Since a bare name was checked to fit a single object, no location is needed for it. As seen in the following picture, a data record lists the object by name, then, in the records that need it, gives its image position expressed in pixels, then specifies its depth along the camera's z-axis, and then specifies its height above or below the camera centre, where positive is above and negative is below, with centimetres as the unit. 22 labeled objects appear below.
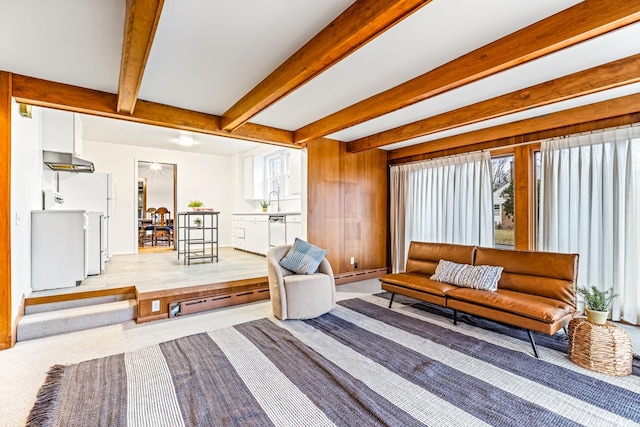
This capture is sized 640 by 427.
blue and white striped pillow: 319 -68
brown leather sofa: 257 -79
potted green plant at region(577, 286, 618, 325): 235 -75
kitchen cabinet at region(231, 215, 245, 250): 716 -44
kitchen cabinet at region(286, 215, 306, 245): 519 -24
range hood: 402 +71
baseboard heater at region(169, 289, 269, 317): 353 -111
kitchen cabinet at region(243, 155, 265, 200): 714 +85
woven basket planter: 223 -102
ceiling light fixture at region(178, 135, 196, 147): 571 +141
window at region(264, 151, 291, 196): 647 +91
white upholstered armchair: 336 -89
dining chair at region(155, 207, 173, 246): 796 -41
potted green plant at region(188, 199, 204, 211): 571 +17
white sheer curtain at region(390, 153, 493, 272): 448 +18
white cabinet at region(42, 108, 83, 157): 398 +110
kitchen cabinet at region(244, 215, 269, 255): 605 -42
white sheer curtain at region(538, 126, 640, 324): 321 +7
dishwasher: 555 -31
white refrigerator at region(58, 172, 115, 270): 498 +36
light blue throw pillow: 360 -55
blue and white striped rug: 178 -119
